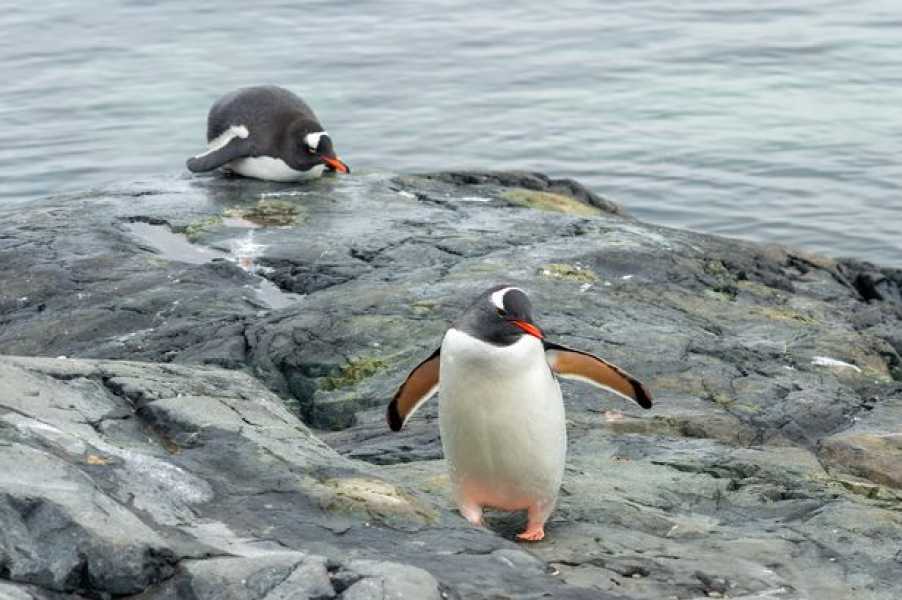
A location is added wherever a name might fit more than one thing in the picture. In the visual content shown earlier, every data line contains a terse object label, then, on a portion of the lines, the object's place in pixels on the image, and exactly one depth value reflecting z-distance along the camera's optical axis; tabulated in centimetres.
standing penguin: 1245
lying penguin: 2361
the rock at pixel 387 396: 962
